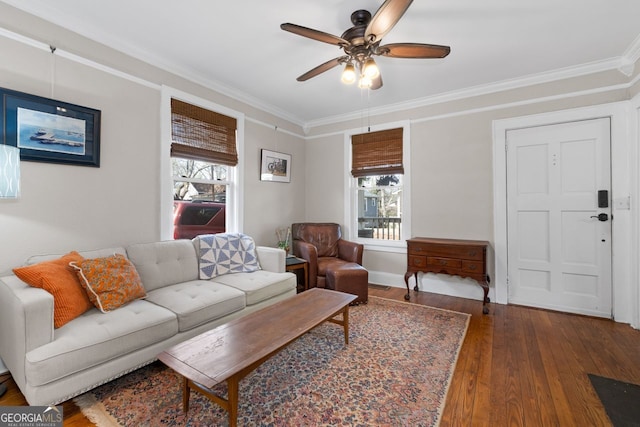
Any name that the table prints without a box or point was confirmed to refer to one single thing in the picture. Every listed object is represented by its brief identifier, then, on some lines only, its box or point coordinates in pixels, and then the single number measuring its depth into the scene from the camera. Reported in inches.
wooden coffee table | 52.0
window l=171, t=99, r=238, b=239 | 119.0
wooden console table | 121.8
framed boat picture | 76.4
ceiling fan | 71.6
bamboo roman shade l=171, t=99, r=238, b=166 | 116.7
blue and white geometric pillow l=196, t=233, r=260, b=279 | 111.7
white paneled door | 114.0
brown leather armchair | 127.3
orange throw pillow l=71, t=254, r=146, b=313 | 73.4
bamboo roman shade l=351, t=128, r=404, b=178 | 158.4
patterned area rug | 59.9
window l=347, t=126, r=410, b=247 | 157.8
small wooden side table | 132.9
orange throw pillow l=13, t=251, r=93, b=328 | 66.2
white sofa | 57.1
